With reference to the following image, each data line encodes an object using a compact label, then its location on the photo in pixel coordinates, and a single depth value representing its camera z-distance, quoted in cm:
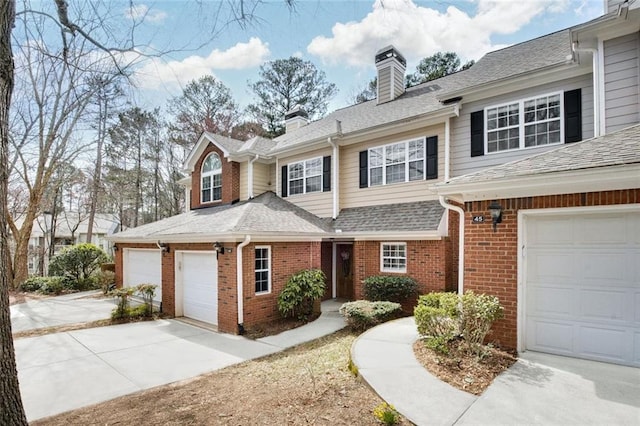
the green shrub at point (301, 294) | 927
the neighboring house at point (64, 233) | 2479
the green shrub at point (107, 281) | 1462
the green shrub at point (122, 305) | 998
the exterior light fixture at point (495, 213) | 535
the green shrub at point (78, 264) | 1633
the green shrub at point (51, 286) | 1523
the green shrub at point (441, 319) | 523
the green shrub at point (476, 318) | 494
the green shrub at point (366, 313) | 811
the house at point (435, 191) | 500
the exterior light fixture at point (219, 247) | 887
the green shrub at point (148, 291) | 1038
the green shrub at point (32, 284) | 1560
